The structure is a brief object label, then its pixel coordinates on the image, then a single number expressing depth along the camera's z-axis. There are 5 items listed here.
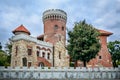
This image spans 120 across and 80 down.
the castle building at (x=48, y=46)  41.44
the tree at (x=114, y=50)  53.16
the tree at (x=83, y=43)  37.81
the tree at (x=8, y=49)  52.50
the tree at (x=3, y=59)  47.09
